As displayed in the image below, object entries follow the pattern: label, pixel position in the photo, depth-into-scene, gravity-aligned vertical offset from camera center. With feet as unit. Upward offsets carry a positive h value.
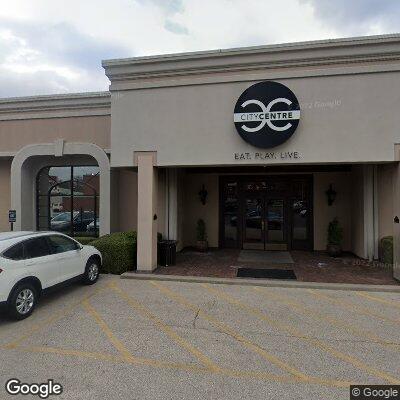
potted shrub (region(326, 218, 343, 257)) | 36.88 -5.01
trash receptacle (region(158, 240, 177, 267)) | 32.09 -5.78
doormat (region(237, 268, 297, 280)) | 28.12 -7.30
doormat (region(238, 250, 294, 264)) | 34.73 -7.18
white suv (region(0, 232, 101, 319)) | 17.67 -4.47
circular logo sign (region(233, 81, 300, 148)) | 26.53 +7.99
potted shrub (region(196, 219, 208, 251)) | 41.32 -5.12
